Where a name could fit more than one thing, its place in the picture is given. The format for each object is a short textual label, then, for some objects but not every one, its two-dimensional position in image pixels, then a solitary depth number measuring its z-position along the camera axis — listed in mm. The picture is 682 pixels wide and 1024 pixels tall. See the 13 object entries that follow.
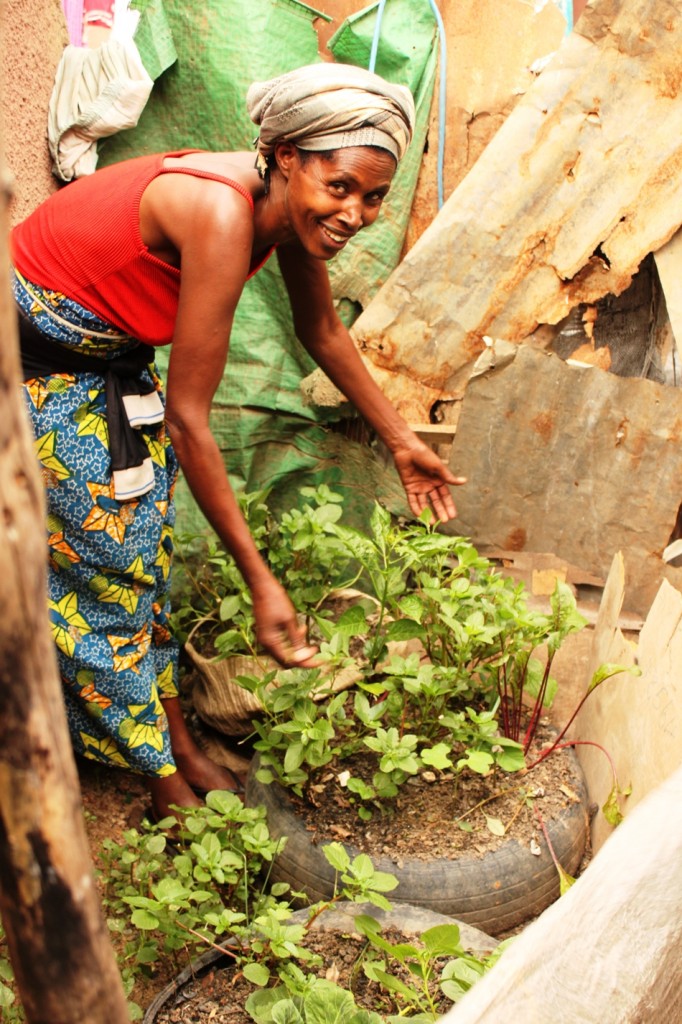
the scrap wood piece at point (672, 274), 3016
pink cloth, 3184
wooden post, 662
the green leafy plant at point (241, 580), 2676
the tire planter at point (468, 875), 2131
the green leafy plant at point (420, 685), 2219
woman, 1910
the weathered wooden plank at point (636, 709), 2203
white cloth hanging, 3049
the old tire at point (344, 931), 1845
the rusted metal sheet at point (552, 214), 2975
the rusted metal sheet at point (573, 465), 3035
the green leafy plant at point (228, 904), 1708
